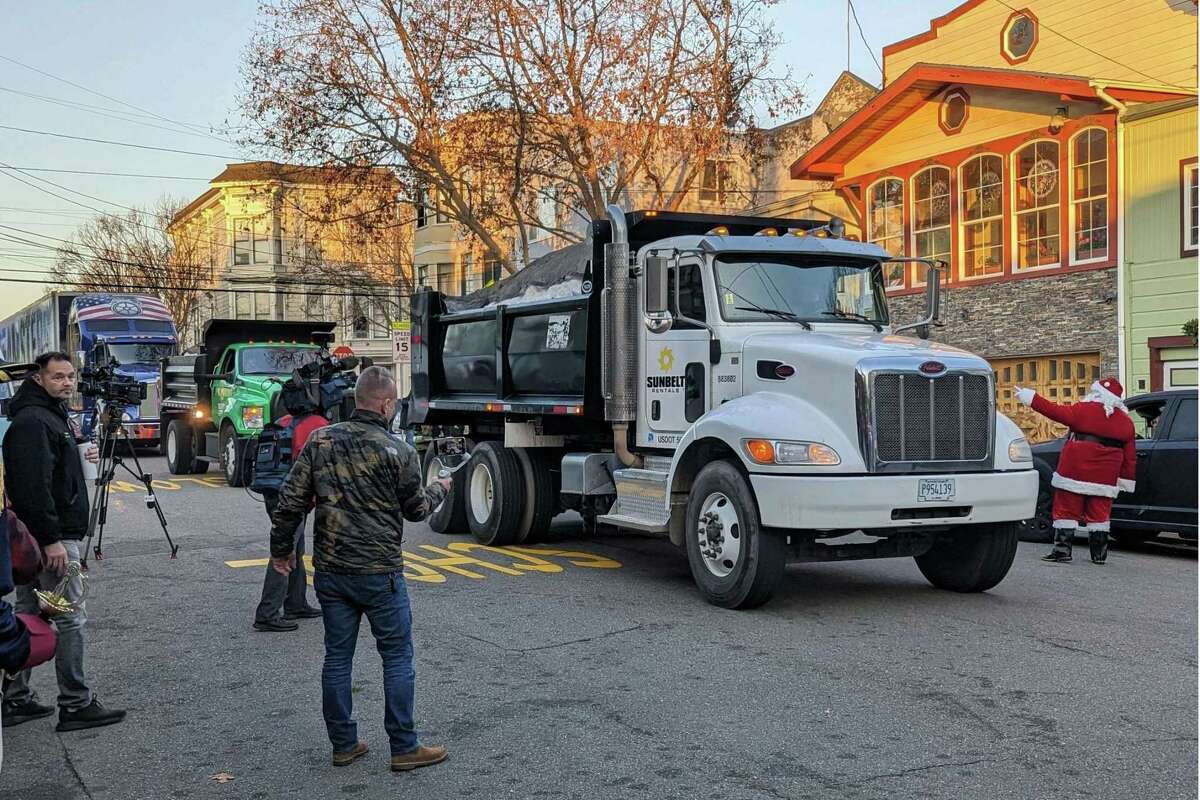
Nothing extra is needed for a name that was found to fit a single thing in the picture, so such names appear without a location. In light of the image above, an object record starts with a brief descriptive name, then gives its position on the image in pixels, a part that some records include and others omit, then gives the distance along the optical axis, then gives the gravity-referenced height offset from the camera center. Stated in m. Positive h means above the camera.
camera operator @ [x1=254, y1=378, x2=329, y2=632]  8.07 -1.29
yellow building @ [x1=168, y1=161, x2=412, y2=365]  45.41 +5.32
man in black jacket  5.71 -0.49
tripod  11.42 -0.79
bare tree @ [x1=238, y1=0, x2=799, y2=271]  22.77 +5.71
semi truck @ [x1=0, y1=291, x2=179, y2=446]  27.84 +1.60
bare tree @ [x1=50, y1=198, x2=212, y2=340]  53.16 +5.97
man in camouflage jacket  5.15 -0.66
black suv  11.35 -0.80
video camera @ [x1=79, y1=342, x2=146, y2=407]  11.09 +0.09
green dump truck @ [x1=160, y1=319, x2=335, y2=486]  19.31 +0.16
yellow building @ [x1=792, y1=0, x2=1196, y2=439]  18.91 +3.82
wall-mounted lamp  19.88 +4.48
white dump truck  8.16 -0.16
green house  18.11 +2.17
